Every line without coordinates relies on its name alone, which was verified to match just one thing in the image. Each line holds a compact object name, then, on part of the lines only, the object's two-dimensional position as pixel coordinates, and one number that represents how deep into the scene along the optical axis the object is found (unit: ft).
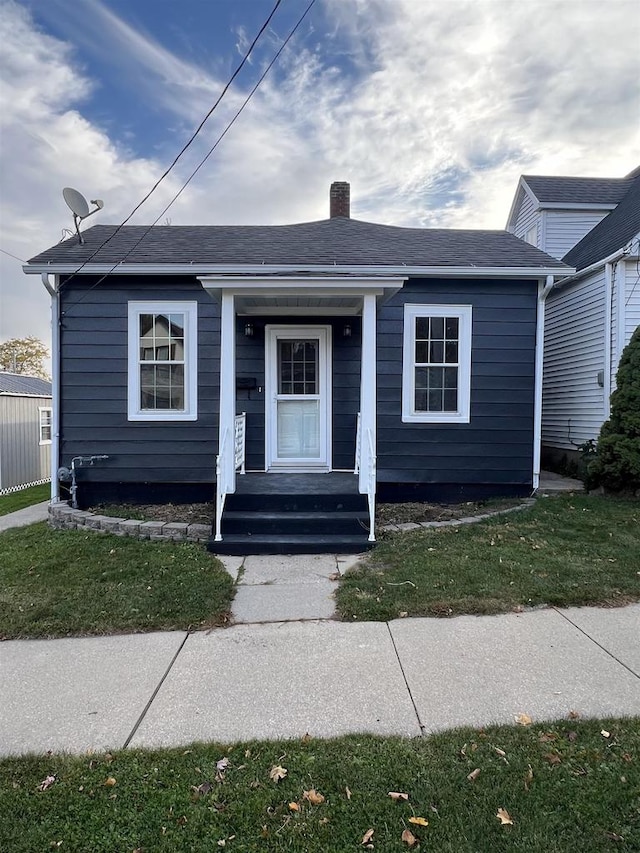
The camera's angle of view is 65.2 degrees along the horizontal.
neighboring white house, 27.68
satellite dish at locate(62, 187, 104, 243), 23.70
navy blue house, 23.22
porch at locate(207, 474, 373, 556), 17.31
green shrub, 23.39
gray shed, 49.21
